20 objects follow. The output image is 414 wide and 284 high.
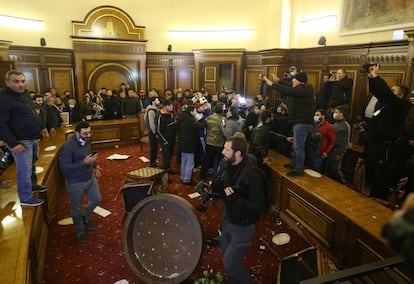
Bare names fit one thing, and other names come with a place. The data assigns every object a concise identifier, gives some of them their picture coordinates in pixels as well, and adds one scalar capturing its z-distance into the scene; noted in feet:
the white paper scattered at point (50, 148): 18.63
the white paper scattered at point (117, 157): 25.07
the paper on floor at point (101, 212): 15.90
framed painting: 20.53
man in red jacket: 15.58
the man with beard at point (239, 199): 8.95
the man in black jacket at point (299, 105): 13.23
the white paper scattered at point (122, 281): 10.94
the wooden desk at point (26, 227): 8.15
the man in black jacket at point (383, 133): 12.81
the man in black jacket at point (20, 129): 10.46
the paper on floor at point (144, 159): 24.50
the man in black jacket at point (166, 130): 19.76
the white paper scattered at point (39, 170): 14.65
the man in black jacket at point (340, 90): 21.39
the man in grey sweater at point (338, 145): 16.10
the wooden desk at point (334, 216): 10.18
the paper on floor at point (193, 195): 18.10
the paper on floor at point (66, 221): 14.92
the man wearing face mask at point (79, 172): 12.16
